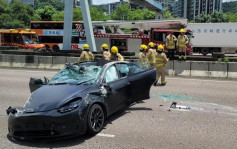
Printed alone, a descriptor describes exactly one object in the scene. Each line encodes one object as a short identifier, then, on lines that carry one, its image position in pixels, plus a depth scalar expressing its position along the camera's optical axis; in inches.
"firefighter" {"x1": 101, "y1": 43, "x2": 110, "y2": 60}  423.6
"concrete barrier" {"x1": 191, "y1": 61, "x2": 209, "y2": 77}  560.7
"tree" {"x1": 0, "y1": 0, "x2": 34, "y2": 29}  2989.7
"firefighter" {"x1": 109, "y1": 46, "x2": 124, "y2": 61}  387.9
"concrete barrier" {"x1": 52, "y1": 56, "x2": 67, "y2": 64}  673.0
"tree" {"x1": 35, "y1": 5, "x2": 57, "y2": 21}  3434.3
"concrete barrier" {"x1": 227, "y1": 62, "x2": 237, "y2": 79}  540.1
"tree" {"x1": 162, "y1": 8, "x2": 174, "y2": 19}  3877.2
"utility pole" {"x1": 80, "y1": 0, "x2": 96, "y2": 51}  800.9
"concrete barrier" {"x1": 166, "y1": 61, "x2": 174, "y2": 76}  584.7
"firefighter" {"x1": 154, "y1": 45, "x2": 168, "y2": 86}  447.8
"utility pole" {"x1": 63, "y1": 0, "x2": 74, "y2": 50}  799.3
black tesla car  197.9
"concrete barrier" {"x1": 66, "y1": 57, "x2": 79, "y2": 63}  653.9
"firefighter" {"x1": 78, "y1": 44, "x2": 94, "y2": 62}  442.0
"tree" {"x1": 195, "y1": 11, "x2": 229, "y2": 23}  2849.4
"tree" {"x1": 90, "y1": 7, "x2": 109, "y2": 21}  3030.5
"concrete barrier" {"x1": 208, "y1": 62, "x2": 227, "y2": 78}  548.4
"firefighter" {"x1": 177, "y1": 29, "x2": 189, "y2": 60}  610.5
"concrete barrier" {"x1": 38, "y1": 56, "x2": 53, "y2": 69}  690.2
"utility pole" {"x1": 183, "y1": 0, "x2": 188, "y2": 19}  5795.3
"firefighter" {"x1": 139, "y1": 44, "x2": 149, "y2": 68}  457.2
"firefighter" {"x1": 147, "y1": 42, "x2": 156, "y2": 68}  471.8
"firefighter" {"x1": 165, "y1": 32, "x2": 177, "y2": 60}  624.4
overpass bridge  1329.4
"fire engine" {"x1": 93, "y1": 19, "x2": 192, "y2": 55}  1117.3
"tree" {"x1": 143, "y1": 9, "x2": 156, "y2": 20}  3357.3
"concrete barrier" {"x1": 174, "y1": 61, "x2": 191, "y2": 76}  572.1
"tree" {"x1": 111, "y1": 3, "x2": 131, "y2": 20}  3159.5
